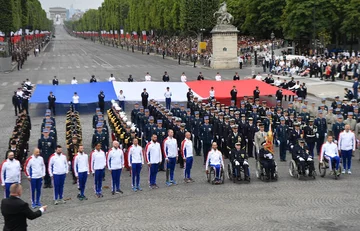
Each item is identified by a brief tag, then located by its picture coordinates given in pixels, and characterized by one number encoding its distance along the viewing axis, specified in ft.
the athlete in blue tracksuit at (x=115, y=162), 54.75
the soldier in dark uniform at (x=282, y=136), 68.85
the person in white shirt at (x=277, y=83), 128.84
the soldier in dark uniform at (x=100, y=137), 65.82
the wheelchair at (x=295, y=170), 58.49
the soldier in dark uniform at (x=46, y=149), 58.65
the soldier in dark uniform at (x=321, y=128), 71.88
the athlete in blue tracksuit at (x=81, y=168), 53.16
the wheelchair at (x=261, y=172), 58.44
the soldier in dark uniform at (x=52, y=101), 108.58
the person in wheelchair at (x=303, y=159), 58.18
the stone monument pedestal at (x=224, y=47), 205.87
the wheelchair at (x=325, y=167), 58.75
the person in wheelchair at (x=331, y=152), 58.75
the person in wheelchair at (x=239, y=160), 57.67
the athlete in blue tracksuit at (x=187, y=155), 58.80
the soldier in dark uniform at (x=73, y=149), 59.68
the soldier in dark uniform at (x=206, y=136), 68.95
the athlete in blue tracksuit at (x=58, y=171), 52.21
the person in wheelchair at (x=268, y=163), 57.88
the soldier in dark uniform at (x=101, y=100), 109.81
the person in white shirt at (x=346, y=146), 62.18
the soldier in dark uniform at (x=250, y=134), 72.13
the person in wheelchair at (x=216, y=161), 57.06
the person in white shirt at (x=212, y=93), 108.58
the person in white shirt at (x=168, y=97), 113.19
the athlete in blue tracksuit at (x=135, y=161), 56.24
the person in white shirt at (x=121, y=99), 111.90
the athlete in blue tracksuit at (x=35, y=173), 51.24
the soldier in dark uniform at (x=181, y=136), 67.41
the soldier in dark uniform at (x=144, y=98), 111.86
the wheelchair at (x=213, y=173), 57.52
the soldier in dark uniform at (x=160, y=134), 66.95
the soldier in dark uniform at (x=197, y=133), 74.64
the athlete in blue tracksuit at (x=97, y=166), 54.03
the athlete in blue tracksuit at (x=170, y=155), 58.80
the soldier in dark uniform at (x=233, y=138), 65.67
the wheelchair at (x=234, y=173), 57.72
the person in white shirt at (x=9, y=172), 50.21
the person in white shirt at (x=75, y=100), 108.58
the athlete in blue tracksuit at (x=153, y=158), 57.16
